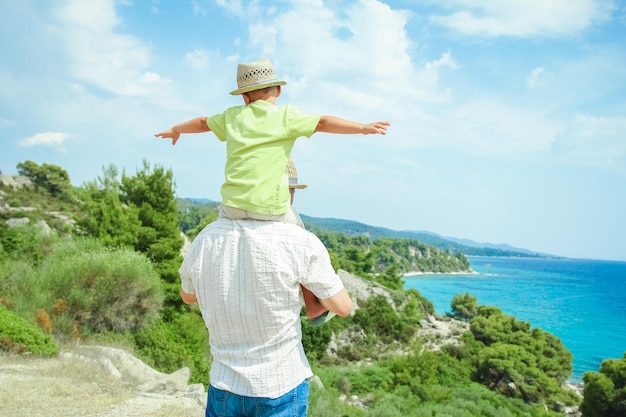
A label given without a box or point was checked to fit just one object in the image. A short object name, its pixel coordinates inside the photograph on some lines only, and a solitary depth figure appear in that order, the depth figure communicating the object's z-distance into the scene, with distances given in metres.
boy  1.67
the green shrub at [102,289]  13.87
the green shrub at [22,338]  8.82
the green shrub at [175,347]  14.43
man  1.63
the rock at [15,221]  29.84
